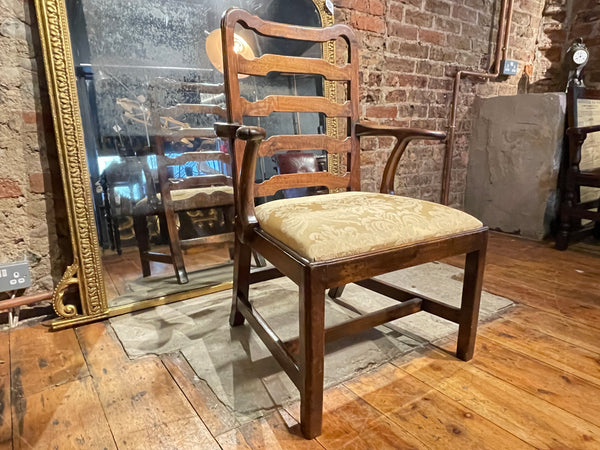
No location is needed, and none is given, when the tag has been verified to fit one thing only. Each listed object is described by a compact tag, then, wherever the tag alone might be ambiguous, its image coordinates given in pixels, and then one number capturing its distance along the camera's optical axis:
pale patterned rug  1.05
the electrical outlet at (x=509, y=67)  2.67
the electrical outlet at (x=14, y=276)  1.31
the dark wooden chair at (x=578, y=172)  2.12
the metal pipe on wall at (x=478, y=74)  2.48
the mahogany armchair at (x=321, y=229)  0.83
